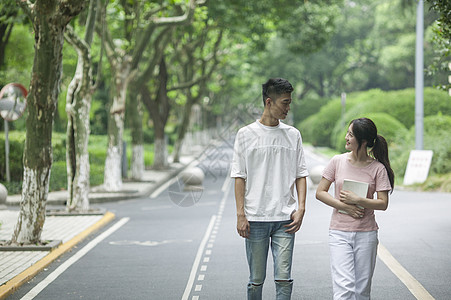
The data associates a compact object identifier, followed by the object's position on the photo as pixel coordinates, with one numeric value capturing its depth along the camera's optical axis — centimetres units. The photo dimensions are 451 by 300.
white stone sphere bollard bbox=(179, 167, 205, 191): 2342
